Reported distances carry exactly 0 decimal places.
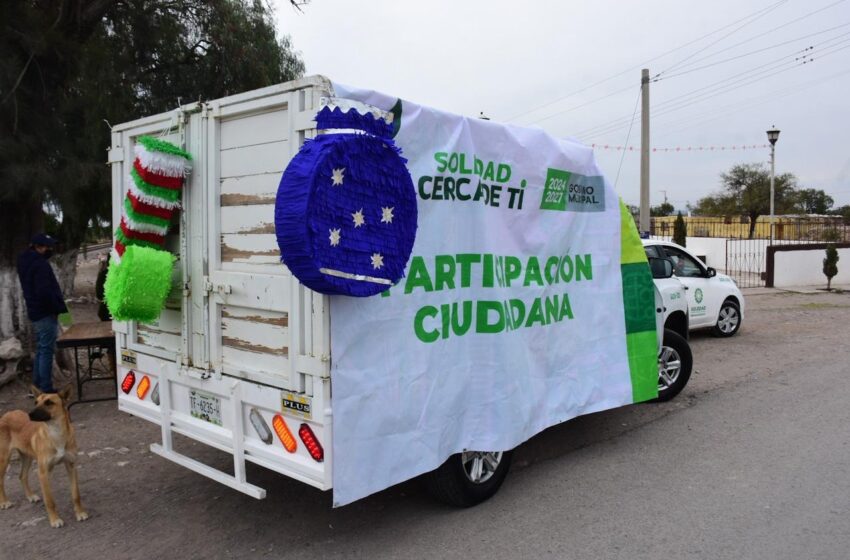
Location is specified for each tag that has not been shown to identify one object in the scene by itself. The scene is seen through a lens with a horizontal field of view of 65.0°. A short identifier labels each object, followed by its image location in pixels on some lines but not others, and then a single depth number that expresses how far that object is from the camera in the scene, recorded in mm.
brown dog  4132
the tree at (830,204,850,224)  48400
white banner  3627
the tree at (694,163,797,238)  44562
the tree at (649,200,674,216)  59781
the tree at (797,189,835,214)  51062
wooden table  6492
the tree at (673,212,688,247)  25500
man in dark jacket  6496
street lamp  23953
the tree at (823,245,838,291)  20817
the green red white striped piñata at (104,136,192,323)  3934
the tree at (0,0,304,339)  6637
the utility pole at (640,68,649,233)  15836
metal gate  24875
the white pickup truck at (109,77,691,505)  3475
